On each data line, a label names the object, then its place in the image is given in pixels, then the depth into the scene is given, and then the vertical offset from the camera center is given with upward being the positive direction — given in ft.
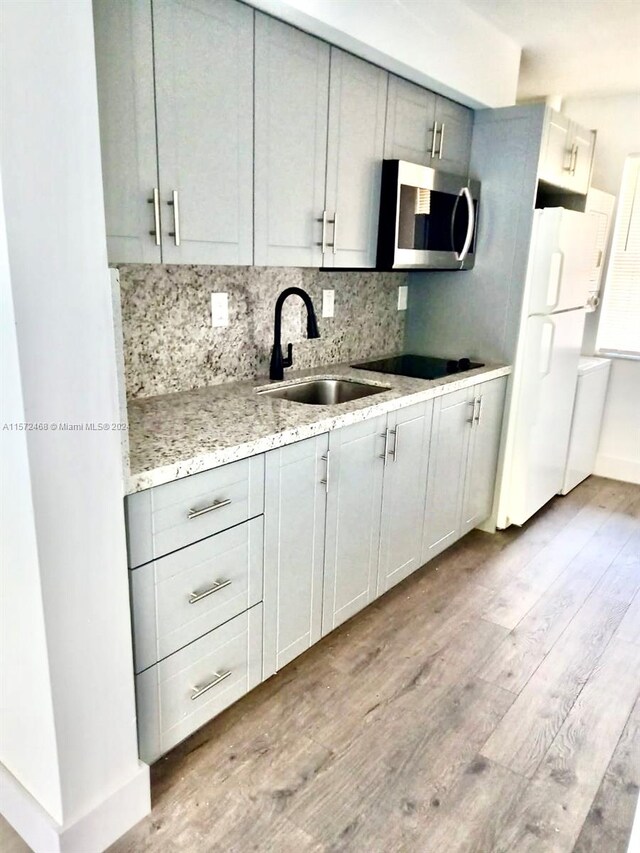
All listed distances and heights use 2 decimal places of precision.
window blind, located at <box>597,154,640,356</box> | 12.72 -0.20
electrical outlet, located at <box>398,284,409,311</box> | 10.82 -0.57
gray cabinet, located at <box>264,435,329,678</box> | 6.00 -2.90
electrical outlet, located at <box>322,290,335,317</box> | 9.24 -0.63
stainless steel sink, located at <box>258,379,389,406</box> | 8.47 -1.78
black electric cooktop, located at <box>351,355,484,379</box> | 9.24 -1.59
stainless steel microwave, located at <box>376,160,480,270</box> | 7.98 +0.62
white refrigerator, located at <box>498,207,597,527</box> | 9.73 -1.43
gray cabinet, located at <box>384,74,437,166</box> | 7.95 +1.85
